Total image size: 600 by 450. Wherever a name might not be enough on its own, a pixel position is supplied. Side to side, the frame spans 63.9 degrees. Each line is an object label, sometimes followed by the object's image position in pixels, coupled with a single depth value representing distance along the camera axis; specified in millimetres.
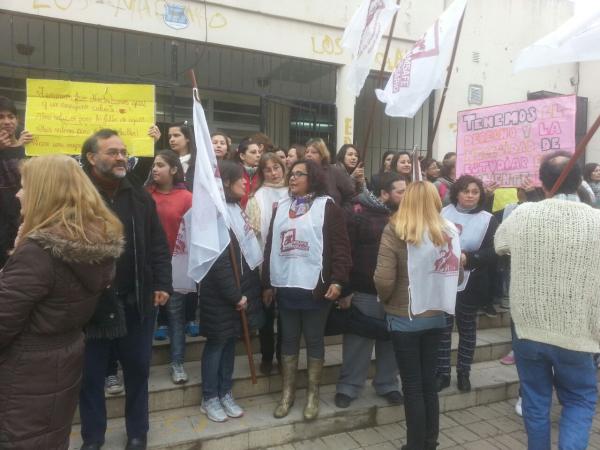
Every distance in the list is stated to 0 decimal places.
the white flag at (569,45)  2904
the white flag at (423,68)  4332
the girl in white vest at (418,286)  3014
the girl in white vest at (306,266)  3416
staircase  3260
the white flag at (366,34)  4836
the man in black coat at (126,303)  2756
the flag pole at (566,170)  2728
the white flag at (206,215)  3262
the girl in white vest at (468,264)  3895
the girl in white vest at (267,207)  3889
